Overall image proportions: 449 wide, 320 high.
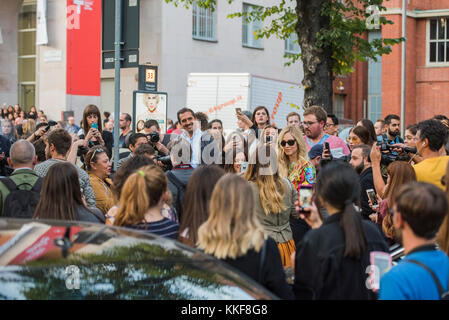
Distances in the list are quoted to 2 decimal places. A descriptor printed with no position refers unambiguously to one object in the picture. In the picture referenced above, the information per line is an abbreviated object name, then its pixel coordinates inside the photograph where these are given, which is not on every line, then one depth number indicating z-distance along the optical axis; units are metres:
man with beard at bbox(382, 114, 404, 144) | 11.09
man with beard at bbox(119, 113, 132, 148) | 11.01
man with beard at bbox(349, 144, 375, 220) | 7.06
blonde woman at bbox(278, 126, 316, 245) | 6.79
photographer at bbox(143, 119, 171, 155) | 8.73
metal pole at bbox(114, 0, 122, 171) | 8.88
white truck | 20.50
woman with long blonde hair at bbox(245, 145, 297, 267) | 5.52
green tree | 15.06
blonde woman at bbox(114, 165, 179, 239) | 4.45
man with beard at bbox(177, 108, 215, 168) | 7.63
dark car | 2.74
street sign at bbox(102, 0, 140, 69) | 9.42
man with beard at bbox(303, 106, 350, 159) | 8.26
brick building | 36.78
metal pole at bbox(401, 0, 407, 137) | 25.51
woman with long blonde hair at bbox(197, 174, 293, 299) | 3.68
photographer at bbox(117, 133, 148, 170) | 8.55
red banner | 23.64
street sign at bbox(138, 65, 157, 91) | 13.19
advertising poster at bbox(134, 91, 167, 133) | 12.70
